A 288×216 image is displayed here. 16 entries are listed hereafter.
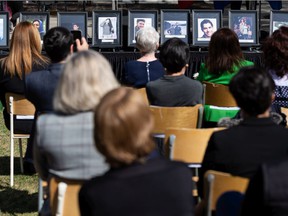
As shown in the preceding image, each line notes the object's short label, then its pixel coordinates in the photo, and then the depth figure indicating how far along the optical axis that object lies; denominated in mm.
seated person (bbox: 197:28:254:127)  7009
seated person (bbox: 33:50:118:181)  4050
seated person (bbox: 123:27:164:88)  7786
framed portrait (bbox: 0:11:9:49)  11387
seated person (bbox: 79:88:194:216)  3157
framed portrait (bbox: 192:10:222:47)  11448
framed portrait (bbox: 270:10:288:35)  11712
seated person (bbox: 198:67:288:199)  4048
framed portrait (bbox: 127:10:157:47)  11539
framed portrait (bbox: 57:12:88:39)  11671
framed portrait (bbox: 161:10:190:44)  11499
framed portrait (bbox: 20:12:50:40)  11644
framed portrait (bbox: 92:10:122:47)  11515
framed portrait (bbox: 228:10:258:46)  11570
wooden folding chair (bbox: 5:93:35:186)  7786
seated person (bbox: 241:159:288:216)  3540
